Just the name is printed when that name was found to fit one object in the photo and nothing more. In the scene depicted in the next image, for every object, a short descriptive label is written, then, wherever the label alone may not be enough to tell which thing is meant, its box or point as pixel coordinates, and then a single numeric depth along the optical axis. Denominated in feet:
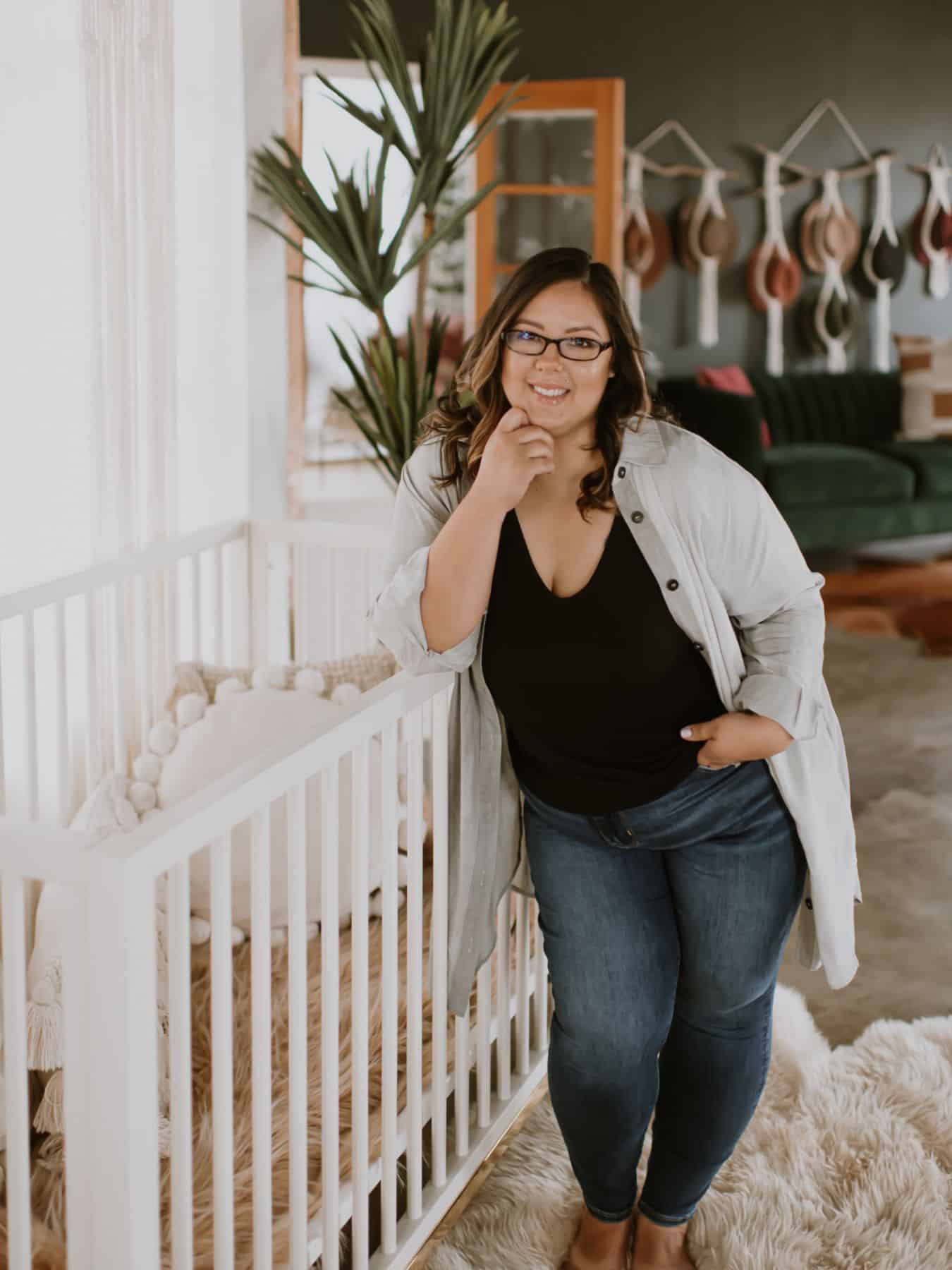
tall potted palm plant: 9.12
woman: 4.50
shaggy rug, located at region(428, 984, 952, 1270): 5.62
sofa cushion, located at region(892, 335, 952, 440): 21.09
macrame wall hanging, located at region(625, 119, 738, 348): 20.71
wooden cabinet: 16.43
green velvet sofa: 18.44
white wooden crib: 3.50
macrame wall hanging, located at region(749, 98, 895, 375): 21.68
